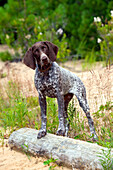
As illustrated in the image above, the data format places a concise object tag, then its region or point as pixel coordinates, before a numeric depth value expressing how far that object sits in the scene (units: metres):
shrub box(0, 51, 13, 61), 10.66
